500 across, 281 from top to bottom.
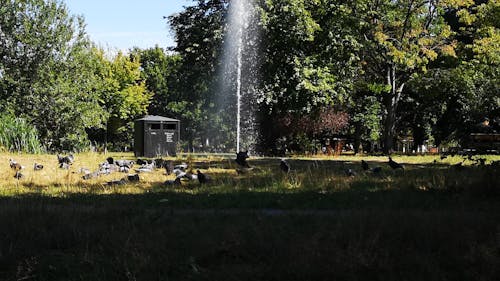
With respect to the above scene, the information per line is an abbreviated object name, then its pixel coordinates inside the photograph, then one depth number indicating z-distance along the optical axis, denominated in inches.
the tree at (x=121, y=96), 1774.1
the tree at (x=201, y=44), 873.5
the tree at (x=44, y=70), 968.3
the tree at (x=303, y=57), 882.1
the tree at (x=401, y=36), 999.0
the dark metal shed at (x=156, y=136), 767.1
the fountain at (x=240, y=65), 867.4
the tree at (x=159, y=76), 2205.5
